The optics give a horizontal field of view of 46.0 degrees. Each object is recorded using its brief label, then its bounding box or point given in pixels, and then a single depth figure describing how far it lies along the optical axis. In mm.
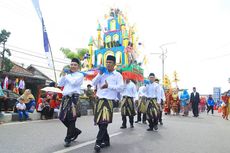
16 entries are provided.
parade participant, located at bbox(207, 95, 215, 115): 23016
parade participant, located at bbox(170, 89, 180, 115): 18188
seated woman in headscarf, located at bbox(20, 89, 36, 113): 10688
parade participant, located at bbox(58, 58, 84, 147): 5145
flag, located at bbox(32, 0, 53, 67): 8016
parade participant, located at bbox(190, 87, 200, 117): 17672
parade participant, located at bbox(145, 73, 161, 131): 7969
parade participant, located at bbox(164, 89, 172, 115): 18375
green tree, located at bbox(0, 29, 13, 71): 17422
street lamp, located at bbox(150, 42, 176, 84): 34594
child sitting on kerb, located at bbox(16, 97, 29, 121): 9857
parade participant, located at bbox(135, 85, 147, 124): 10121
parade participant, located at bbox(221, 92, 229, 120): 16562
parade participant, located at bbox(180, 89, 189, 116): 18234
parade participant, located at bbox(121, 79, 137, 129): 8634
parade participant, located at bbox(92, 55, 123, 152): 4988
